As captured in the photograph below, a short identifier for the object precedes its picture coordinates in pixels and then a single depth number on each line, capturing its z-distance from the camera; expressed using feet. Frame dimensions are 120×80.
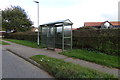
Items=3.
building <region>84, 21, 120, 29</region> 90.28
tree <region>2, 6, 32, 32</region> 67.30
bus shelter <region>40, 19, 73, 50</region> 21.30
